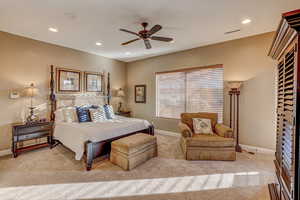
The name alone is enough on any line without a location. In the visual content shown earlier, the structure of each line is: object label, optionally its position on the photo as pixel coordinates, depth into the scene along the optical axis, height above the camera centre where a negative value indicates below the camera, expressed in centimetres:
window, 430 +28
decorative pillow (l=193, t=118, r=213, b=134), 359 -63
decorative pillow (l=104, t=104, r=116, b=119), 440 -39
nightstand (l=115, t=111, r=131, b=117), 590 -55
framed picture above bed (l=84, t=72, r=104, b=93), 504 +62
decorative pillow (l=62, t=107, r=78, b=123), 384 -42
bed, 282 -72
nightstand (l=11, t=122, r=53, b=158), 328 -83
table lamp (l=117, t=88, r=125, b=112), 580 +25
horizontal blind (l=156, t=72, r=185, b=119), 505 +20
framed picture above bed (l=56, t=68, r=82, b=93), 441 +57
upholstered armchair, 310 -98
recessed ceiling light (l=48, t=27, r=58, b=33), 329 +157
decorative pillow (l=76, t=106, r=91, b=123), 386 -41
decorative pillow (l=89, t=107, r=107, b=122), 396 -43
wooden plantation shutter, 104 -6
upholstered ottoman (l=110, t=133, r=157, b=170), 275 -101
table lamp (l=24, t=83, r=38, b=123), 362 +11
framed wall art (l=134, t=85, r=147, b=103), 590 +26
